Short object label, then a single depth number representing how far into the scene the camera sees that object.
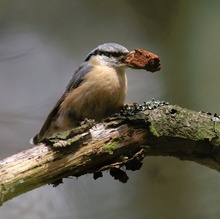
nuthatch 4.29
